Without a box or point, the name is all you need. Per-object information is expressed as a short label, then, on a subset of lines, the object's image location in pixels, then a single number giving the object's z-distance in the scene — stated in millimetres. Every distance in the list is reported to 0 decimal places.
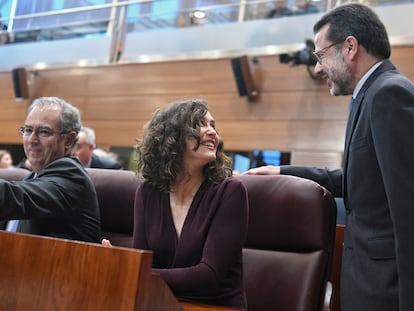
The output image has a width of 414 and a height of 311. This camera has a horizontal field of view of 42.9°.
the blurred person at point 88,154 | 3146
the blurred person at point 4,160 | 4168
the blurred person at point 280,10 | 4203
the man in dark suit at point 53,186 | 1448
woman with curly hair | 1358
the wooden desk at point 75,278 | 940
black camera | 3794
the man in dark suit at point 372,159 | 1178
